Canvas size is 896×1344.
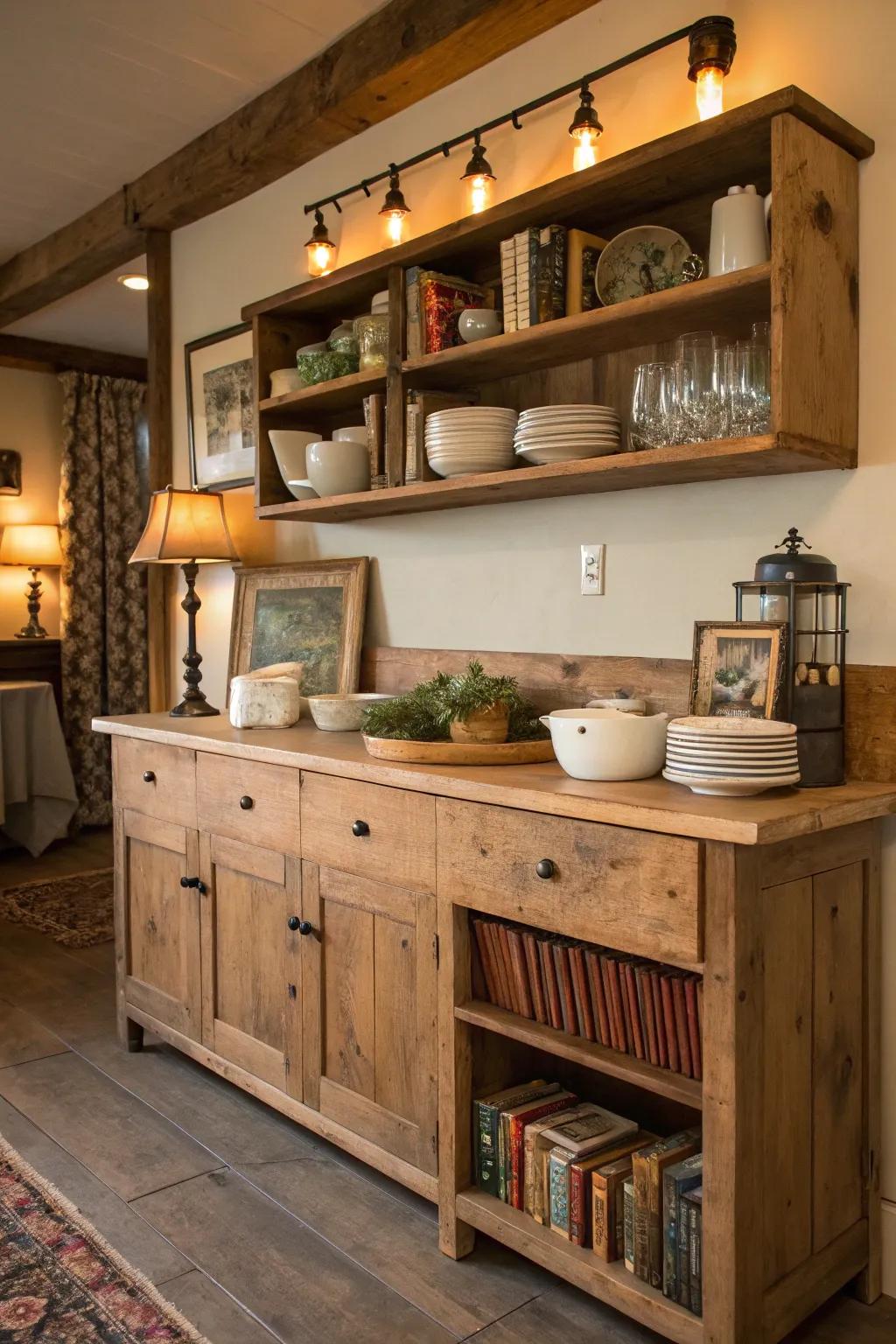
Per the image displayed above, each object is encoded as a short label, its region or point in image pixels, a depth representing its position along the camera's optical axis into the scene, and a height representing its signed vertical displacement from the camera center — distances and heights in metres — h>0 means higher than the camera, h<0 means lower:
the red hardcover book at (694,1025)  1.56 -0.61
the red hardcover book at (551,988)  1.78 -0.63
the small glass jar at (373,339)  2.50 +0.67
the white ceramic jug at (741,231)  1.84 +0.68
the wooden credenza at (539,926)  1.49 -0.63
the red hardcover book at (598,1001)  1.70 -0.63
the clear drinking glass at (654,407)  1.93 +0.39
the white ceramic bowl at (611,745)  1.73 -0.21
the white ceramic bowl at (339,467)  2.58 +0.38
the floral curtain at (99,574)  5.65 +0.26
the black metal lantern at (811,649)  1.72 -0.05
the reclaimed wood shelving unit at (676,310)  1.70 +0.56
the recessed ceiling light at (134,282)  4.53 +1.49
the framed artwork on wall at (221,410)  3.31 +0.69
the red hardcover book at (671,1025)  1.60 -0.62
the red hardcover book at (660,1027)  1.61 -0.63
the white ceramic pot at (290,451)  2.78 +0.45
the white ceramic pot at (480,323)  2.26 +0.64
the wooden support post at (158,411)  3.62 +0.74
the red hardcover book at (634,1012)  1.65 -0.62
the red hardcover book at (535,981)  1.80 -0.63
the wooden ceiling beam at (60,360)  5.53 +1.44
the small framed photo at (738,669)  1.72 -0.09
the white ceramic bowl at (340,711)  2.51 -0.22
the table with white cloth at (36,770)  4.99 -0.72
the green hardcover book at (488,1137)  1.86 -0.93
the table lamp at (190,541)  3.02 +0.23
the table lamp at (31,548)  5.41 +0.39
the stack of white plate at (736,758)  1.55 -0.21
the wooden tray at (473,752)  1.97 -0.25
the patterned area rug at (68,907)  3.84 -1.14
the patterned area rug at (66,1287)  1.68 -1.14
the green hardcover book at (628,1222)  1.65 -0.96
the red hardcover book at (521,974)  1.82 -0.62
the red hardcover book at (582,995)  1.73 -0.62
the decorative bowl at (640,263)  2.06 +0.71
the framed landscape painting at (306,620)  2.88 +0.00
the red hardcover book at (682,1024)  1.58 -0.62
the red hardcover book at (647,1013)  1.63 -0.62
